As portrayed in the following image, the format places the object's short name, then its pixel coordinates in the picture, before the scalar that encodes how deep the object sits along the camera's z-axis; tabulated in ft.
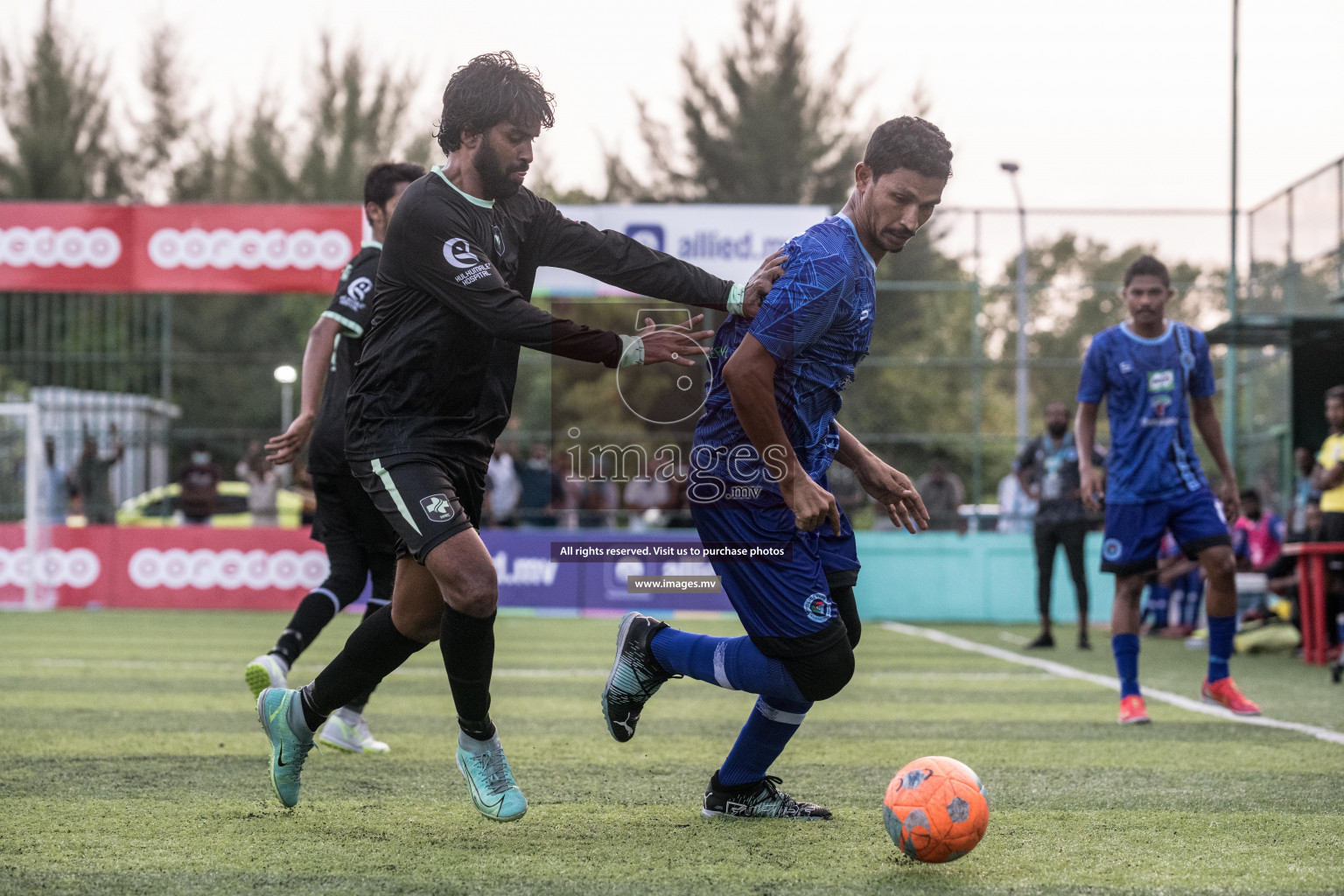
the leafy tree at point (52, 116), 130.11
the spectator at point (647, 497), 60.59
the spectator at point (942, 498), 59.21
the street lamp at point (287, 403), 89.02
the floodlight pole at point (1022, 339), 63.46
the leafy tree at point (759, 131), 126.62
